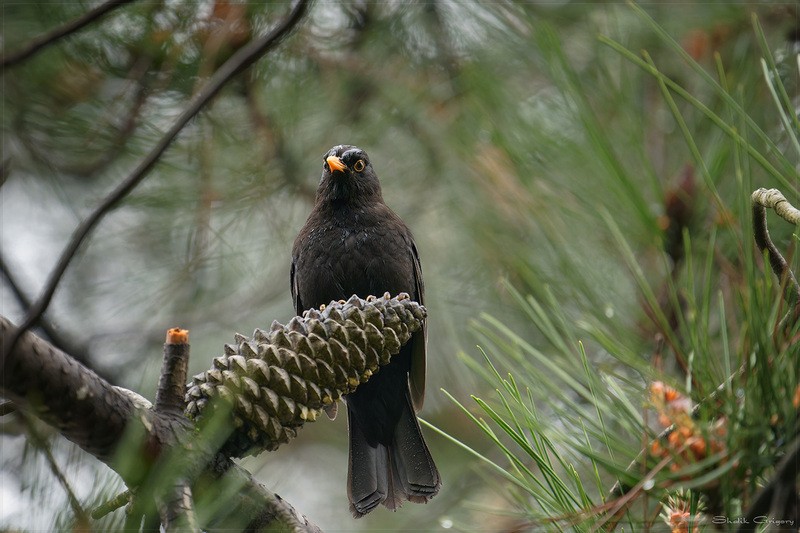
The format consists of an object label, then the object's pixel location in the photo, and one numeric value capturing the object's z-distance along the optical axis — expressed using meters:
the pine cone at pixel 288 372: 6.31
